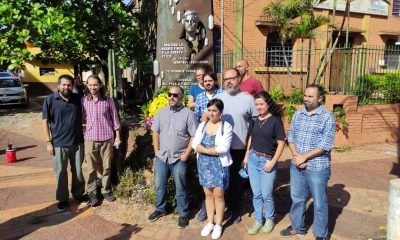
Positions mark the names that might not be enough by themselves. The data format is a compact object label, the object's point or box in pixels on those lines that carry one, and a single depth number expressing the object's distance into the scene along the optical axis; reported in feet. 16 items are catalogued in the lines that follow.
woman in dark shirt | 12.94
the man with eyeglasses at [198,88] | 15.02
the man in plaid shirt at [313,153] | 12.09
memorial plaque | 21.90
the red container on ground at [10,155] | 24.80
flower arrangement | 17.24
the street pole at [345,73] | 28.32
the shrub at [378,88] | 29.43
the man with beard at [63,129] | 15.39
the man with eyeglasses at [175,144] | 13.83
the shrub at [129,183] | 16.76
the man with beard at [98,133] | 15.55
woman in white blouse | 12.64
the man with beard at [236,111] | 13.76
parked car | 56.73
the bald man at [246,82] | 15.88
